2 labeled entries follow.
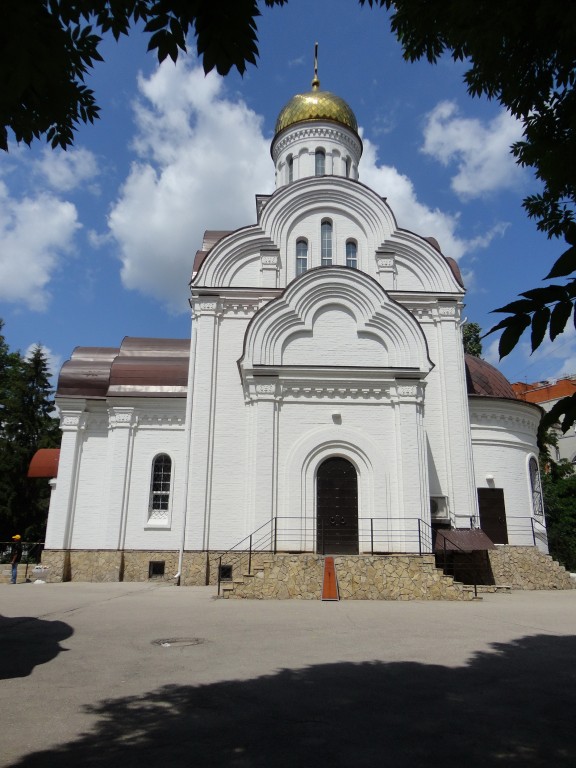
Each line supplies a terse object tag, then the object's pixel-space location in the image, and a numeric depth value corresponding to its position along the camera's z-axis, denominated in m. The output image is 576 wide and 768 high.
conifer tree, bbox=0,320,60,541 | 31.91
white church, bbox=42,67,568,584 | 15.62
